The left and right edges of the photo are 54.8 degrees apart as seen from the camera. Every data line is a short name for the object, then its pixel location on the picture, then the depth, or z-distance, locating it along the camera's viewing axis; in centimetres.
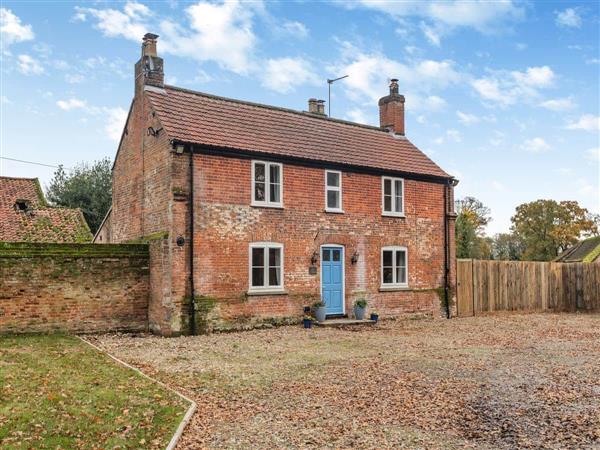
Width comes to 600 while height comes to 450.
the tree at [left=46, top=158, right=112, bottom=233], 4069
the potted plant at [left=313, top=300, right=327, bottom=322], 1958
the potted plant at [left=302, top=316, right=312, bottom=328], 1889
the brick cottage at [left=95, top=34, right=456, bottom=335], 1748
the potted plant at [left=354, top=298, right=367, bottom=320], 2050
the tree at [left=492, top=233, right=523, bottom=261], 7162
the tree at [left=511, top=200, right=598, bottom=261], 5800
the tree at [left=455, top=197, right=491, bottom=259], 4734
